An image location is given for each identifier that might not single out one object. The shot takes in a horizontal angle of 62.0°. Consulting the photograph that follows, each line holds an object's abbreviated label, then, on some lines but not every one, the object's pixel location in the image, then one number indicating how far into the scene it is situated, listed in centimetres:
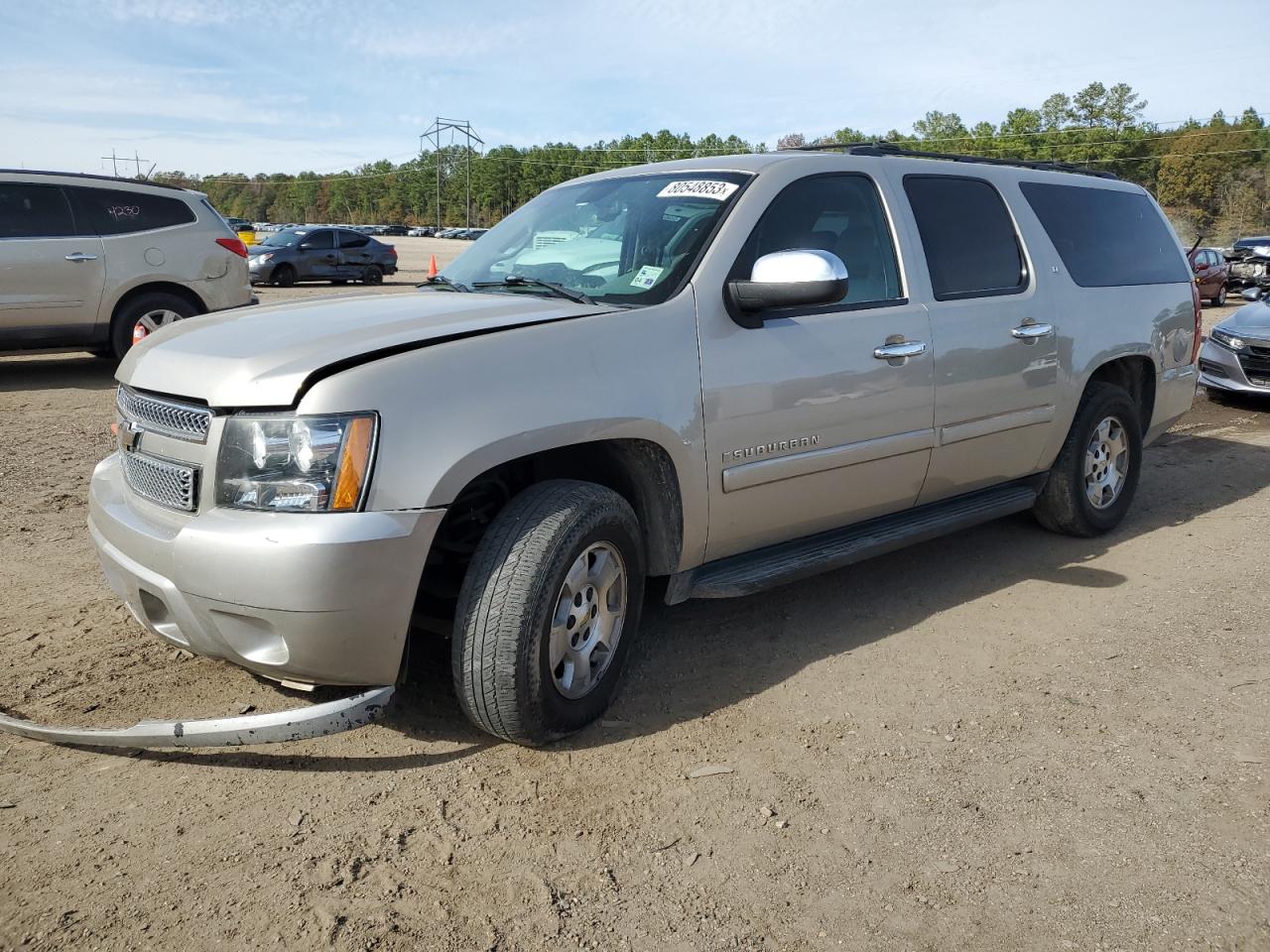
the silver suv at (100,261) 941
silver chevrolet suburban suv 284
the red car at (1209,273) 2016
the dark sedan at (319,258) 2375
